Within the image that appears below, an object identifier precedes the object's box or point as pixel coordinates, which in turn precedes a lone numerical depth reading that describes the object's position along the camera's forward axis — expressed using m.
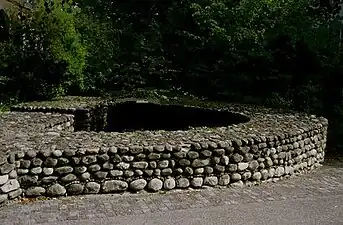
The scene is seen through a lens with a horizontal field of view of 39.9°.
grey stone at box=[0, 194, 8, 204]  5.62
